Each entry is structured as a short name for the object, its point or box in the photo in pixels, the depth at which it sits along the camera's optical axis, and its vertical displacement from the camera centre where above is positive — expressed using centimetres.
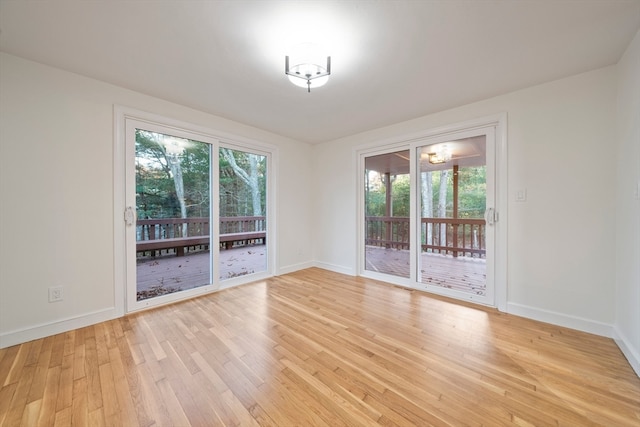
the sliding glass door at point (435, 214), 287 -3
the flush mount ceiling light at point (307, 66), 177 +113
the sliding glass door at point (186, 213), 268 -2
